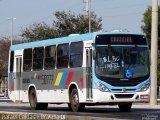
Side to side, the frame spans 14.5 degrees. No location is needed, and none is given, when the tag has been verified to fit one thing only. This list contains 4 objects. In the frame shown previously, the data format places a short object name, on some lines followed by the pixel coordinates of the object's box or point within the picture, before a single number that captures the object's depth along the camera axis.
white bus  24.30
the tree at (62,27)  67.56
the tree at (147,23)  64.47
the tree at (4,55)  92.72
